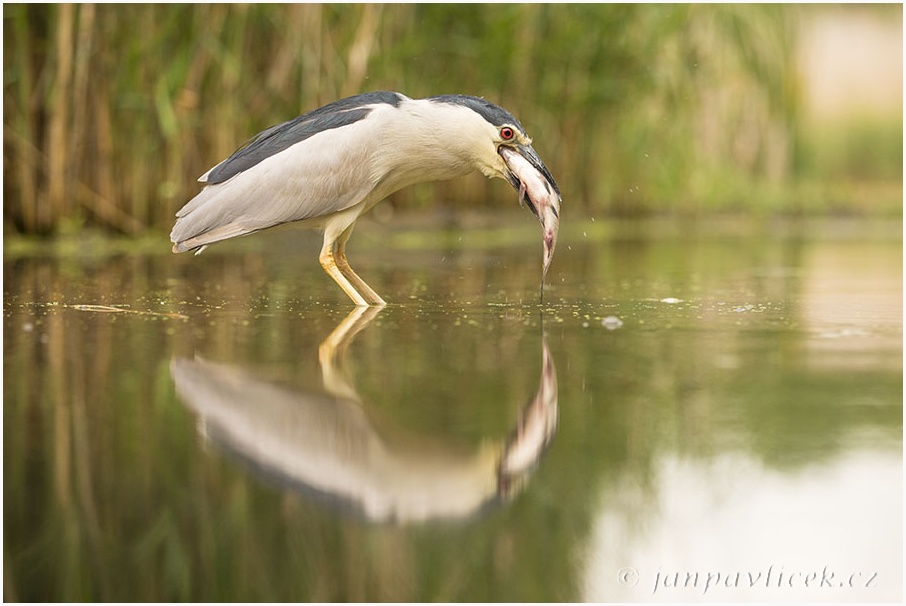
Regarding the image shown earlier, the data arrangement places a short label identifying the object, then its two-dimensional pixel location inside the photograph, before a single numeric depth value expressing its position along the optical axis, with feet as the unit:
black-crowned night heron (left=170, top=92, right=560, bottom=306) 33.14
